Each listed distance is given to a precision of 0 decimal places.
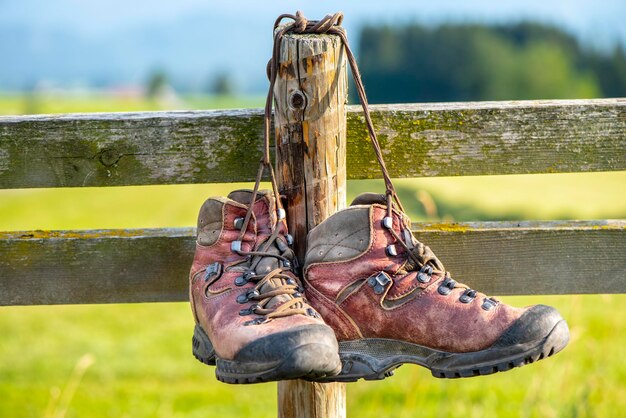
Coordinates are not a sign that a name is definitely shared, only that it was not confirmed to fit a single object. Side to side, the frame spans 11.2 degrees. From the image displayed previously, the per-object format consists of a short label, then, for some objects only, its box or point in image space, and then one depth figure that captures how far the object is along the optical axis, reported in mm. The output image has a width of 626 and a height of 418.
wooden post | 3885
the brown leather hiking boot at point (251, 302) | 3736
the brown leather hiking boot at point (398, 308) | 3806
